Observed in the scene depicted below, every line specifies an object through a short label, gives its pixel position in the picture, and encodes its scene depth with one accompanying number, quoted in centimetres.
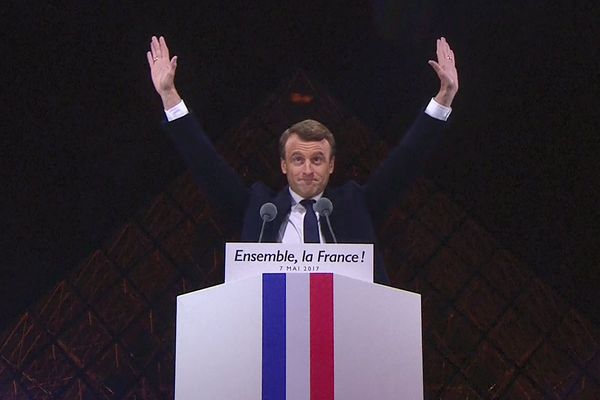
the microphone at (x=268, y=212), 495
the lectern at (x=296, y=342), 397
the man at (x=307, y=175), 557
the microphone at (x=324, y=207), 512
